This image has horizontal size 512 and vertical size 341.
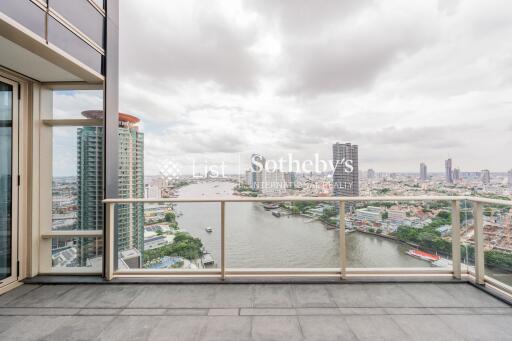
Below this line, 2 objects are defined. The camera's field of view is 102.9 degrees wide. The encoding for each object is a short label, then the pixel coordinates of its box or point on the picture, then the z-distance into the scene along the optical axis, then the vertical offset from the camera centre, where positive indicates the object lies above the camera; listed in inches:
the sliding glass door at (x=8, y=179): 104.7 -1.9
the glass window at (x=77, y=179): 118.3 -2.4
